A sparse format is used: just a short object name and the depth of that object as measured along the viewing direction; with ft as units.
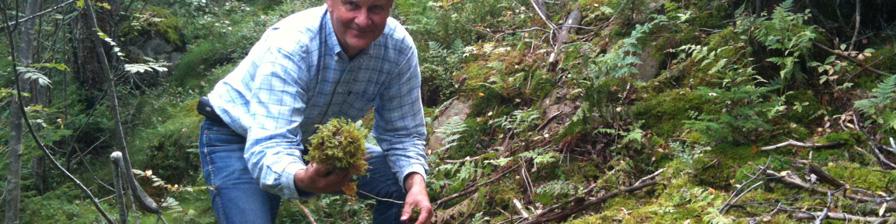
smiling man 9.50
